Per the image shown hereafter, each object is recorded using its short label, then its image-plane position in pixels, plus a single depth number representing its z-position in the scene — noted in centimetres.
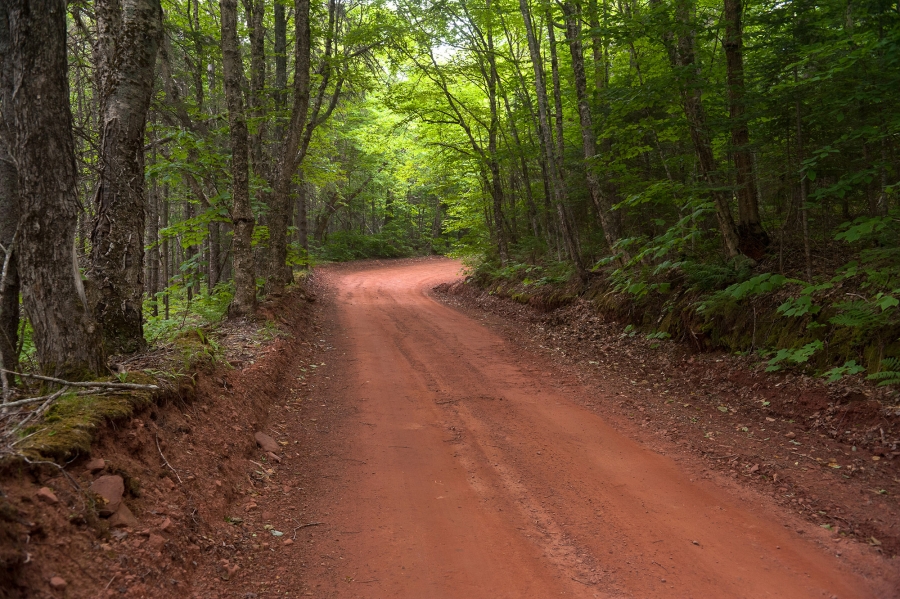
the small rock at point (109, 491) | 329
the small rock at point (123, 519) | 328
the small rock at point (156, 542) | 332
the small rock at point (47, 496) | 293
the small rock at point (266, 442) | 575
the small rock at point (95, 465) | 344
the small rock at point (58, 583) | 263
